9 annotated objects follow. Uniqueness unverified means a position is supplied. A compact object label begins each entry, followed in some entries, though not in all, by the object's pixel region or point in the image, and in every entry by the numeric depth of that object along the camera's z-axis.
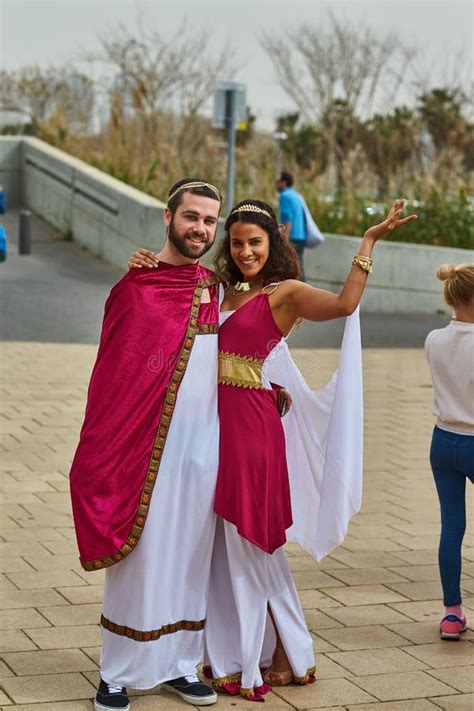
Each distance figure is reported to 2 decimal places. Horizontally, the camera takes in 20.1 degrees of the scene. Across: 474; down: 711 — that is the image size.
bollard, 19.19
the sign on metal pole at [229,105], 18.58
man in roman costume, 4.51
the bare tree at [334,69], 41.34
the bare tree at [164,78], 30.88
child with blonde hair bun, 5.32
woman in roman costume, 4.60
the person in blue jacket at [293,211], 16.77
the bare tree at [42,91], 31.94
